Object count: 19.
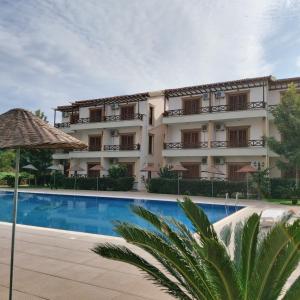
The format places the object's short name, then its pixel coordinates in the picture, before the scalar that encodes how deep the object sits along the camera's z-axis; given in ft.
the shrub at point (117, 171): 91.09
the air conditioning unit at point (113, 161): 100.59
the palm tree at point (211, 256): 9.62
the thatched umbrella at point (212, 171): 77.36
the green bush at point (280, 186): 71.87
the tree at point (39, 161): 109.60
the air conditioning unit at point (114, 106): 102.42
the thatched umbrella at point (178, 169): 80.82
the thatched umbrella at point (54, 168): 100.95
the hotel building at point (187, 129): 82.38
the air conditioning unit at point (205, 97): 90.38
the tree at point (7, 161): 122.31
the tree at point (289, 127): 67.56
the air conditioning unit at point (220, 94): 88.26
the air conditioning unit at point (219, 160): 86.38
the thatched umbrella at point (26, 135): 14.35
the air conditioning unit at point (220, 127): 87.96
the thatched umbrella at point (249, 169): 70.90
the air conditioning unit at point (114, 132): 101.50
